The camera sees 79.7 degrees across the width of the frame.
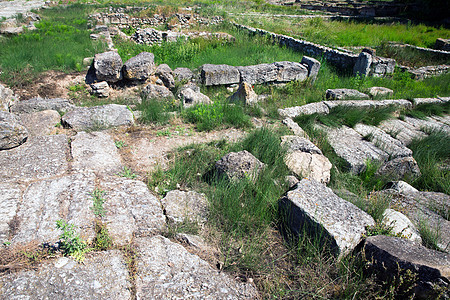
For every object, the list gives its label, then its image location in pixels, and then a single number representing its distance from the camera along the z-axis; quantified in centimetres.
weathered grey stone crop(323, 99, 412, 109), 611
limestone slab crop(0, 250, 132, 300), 191
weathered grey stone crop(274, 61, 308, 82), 766
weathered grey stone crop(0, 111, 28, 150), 347
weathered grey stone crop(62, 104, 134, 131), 438
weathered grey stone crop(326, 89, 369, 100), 659
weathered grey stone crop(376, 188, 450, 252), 297
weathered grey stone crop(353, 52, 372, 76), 840
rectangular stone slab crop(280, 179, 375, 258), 246
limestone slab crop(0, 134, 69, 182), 311
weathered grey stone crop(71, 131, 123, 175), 337
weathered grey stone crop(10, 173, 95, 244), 235
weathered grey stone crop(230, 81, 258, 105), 591
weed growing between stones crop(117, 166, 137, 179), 334
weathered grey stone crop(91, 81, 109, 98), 651
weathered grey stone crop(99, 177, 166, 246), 253
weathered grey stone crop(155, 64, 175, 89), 702
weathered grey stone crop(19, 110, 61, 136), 417
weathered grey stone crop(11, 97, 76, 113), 502
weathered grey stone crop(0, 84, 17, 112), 484
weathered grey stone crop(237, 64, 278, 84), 742
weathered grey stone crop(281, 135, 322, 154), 416
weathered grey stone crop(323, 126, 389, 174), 441
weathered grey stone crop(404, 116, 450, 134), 591
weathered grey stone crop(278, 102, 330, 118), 569
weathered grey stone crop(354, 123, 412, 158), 482
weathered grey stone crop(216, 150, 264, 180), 332
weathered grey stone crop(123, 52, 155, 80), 659
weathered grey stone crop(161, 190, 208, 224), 283
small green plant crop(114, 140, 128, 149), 405
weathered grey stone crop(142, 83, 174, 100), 596
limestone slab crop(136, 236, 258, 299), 204
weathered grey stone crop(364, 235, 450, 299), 201
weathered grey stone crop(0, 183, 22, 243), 236
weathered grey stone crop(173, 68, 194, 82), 722
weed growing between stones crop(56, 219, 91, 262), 221
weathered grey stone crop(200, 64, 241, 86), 700
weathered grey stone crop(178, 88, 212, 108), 564
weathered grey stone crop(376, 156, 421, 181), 443
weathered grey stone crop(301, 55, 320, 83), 785
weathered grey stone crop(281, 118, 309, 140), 500
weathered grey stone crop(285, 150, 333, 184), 377
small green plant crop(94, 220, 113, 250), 232
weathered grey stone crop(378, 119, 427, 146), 561
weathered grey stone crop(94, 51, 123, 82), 643
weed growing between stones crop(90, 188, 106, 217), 262
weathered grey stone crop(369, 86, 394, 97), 716
